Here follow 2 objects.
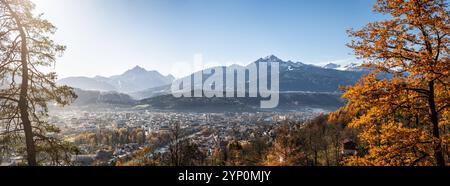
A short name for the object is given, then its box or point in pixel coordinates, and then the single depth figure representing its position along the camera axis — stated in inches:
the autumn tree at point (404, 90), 474.6
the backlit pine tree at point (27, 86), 564.7
